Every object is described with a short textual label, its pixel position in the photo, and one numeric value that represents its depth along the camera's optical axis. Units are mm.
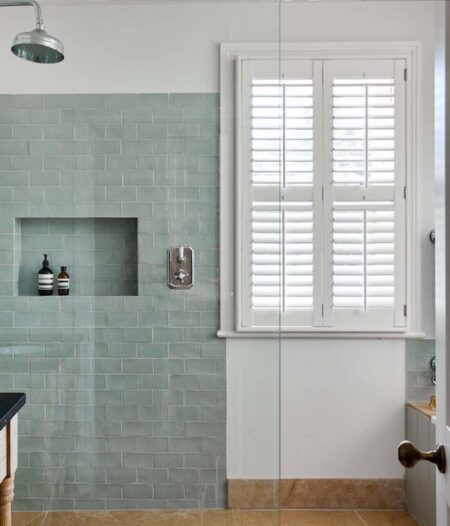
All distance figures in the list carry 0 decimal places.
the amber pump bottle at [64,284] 1760
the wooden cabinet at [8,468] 1563
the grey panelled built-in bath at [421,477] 2266
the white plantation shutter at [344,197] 2508
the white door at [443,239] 831
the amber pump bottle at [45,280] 1754
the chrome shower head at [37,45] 1738
